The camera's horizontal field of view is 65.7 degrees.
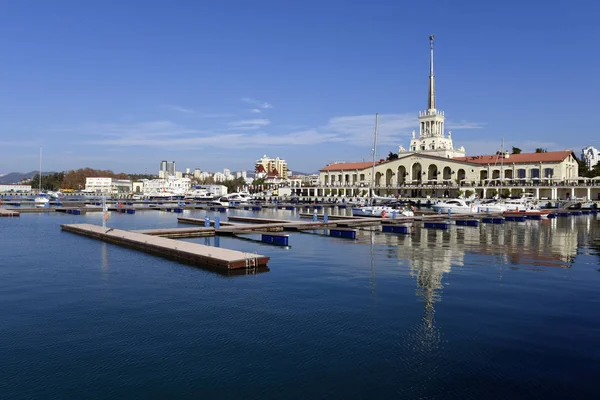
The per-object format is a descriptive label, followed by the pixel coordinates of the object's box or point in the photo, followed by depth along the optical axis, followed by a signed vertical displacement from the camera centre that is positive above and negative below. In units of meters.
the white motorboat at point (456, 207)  73.12 -1.71
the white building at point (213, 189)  182.24 +1.80
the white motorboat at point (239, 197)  130.02 -0.98
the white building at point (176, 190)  189.50 +1.25
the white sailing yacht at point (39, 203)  96.75 -2.50
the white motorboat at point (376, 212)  63.01 -2.39
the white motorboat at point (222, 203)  105.41 -2.17
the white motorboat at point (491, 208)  76.75 -1.78
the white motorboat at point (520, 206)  77.56 -1.42
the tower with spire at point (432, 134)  140.50 +19.52
